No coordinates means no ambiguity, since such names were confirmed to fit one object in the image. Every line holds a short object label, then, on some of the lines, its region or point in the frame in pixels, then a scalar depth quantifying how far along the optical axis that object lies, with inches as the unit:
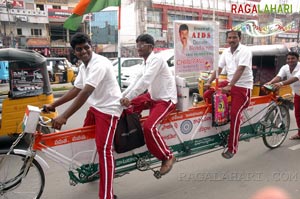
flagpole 223.8
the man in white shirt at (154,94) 116.1
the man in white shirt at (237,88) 148.4
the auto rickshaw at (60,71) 606.2
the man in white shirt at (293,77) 173.0
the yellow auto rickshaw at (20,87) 179.9
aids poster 155.1
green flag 188.1
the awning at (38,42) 1291.8
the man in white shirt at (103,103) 103.0
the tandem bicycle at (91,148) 105.3
